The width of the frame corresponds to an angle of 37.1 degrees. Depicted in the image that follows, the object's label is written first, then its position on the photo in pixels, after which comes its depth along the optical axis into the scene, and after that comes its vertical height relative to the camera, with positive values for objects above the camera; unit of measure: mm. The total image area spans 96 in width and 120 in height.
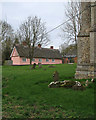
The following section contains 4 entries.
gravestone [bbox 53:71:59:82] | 10602 -1191
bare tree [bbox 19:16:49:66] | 25688 +5260
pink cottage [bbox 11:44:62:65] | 39406 +1621
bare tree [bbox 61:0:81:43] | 27036 +7096
